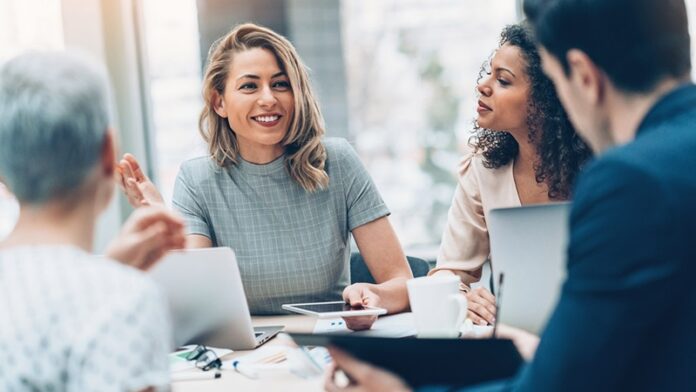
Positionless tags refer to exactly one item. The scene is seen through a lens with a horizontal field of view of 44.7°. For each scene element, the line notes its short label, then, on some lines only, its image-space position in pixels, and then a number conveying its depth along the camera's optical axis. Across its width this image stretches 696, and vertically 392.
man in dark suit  0.96
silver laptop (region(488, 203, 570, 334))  1.64
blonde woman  2.50
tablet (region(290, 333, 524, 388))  1.17
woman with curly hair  2.39
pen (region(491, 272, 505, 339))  1.40
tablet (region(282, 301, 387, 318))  1.88
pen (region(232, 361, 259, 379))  1.68
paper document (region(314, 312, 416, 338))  1.90
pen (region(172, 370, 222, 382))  1.70
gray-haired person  0.99
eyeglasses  1.76
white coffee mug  1.69
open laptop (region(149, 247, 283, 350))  1.73
